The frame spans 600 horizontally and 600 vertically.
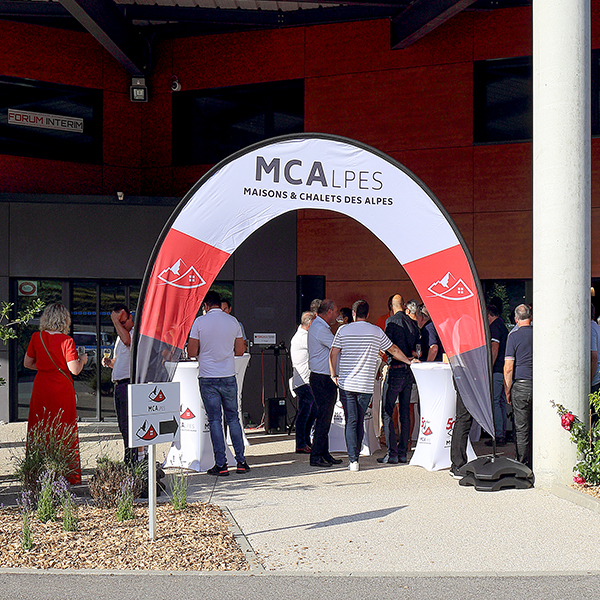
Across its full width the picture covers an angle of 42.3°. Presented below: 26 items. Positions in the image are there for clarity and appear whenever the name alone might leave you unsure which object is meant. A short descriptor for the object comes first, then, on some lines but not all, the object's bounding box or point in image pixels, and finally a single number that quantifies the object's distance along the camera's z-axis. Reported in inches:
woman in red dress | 301.4
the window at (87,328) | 532.1
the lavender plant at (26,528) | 213.5
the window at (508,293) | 507.8
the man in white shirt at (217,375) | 329.1
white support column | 303.6
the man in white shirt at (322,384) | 354.0
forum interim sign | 551.5
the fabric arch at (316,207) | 288.4
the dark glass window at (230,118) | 561.9
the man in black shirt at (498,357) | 407.5
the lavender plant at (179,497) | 256.5
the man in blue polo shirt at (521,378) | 326.6
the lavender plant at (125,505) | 240.8
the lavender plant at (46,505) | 241.4
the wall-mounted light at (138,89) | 575.8
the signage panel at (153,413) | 219.3
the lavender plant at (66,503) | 230.1
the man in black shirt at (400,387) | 361.7
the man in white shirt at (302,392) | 389.7
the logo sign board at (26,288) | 532.1
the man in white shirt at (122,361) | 325.7
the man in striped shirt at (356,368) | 344.8
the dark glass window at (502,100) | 513.7
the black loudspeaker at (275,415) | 470.0
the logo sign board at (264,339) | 525.3
